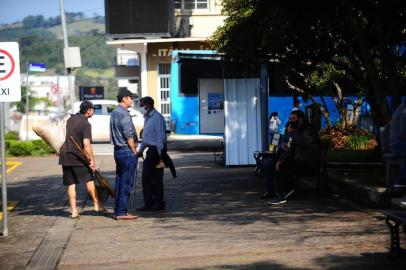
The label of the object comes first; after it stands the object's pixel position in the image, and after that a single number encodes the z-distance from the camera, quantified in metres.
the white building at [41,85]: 169.12
